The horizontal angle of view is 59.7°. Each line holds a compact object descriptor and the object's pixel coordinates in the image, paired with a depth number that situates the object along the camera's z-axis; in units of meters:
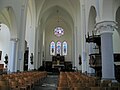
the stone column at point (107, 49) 5.52
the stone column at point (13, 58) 10.07
